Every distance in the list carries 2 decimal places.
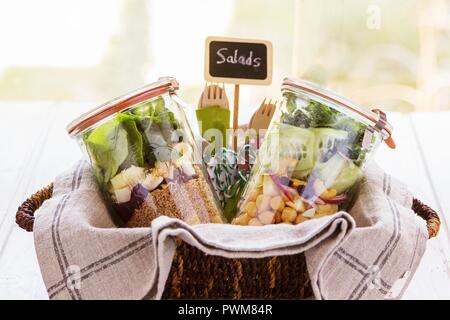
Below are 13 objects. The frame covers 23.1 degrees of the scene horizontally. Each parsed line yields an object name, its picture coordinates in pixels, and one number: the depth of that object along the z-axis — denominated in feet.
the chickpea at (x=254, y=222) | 3.20
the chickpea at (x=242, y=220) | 3.23
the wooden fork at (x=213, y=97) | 3.53
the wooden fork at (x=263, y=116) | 3.60
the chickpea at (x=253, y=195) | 3.24
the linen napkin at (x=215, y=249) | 2.92
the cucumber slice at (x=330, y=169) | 3.18
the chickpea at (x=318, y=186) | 3.18
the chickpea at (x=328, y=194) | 3.19
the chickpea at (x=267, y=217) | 3.20
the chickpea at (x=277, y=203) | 3.18
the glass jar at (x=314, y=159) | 3.18
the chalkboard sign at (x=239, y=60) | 3.45
